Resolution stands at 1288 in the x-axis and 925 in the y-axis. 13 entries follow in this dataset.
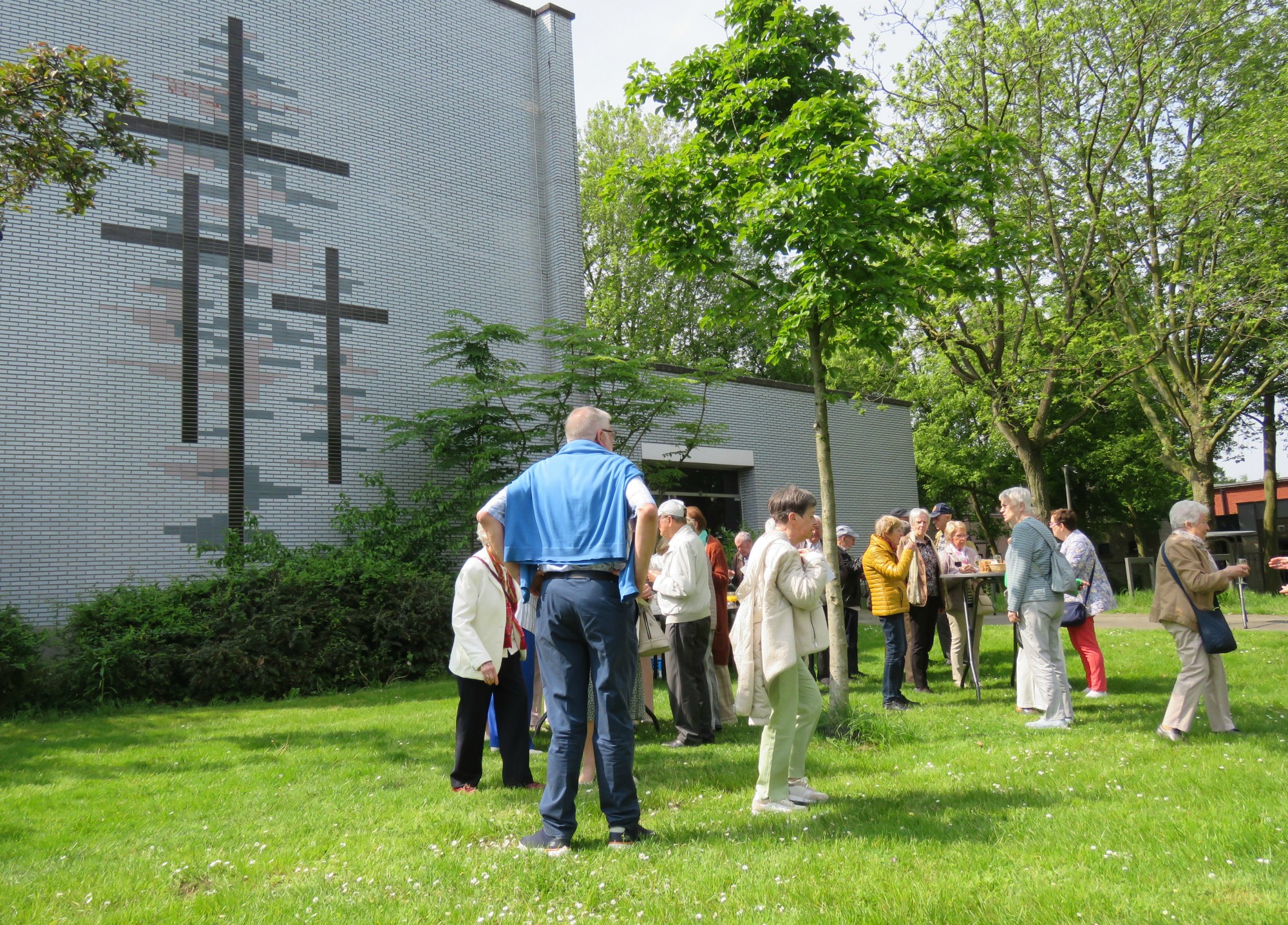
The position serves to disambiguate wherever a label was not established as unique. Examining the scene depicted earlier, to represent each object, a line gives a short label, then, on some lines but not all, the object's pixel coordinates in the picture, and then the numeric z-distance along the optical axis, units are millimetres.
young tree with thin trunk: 7191
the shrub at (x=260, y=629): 11102
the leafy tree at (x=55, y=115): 8586
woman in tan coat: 6617
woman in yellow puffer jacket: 8625
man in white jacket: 7020
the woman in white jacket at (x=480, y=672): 5840
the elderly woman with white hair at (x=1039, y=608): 7391
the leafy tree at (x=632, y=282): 32062
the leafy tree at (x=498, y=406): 14719
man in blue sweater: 4309
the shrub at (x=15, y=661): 10586
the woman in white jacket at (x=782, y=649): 5051
